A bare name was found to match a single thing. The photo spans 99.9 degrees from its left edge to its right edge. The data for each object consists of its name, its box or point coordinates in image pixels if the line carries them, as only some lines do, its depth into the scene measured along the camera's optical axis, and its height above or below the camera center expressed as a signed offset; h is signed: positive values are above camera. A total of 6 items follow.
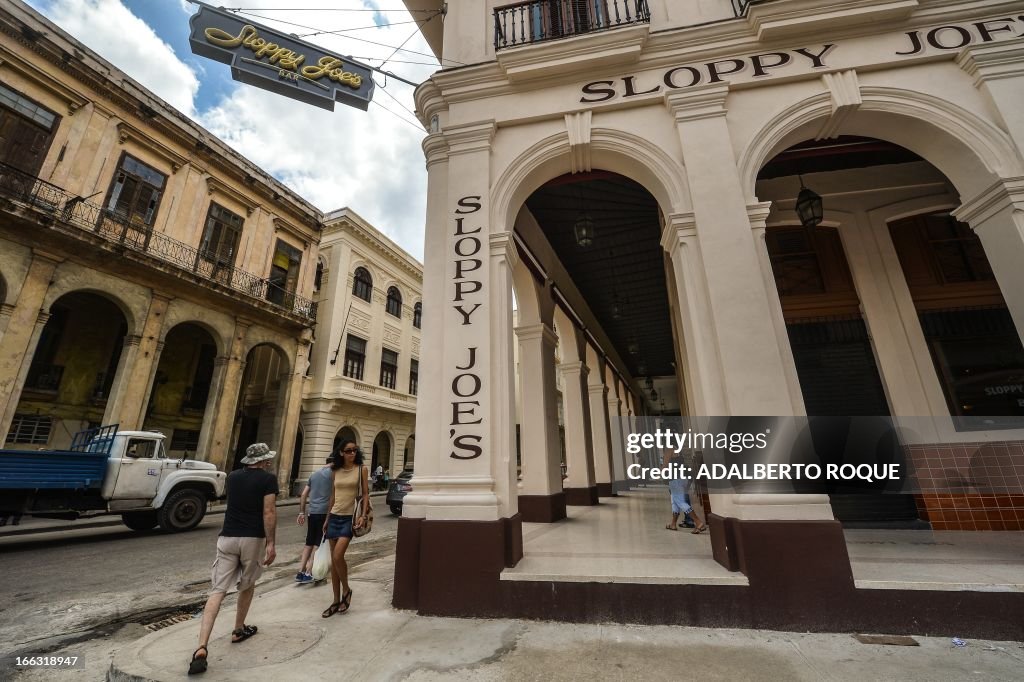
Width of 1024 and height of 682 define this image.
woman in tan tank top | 3.95 -0.29
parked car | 12.77 -0.43
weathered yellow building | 11.34 +6.49
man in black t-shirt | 3.30 -0.42
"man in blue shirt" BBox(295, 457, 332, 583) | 5.46 -0.37
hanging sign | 5.16 +4.91
